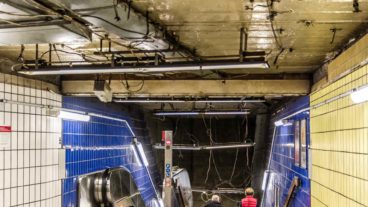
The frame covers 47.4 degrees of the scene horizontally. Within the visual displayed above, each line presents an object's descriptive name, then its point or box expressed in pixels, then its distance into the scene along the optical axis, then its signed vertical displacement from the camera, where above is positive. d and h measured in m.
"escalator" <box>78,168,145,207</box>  7.92 -1.31
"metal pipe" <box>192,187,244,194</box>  14.49 -2.37
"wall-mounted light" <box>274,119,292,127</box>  8.82 +0.01
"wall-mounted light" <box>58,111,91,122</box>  6.79 +0.11
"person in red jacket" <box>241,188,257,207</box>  8.41 -1.59
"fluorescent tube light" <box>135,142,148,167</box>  11.88 -0.88
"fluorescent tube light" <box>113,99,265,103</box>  8.78 +0.48
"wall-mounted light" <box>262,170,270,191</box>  11.91 -1.61
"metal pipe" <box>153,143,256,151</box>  12.88 -0.76
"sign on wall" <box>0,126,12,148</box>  5.50 -0.18
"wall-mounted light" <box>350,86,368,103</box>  3.74 +0.26
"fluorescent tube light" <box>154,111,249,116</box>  11.15 +0.28
